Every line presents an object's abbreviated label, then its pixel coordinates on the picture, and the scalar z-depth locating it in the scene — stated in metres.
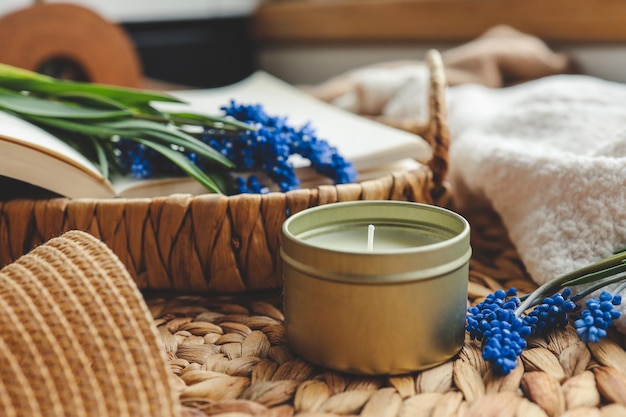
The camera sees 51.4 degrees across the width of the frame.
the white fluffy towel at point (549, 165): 0.48
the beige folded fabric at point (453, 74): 0.87
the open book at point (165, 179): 0.47
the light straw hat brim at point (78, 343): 0.32
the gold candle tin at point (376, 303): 0.36
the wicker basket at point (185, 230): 0.48
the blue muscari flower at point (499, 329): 0.39
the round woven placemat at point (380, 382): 0.36
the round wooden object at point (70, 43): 1.06
